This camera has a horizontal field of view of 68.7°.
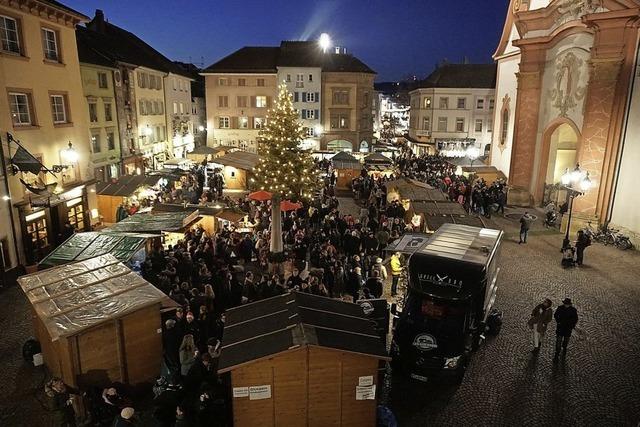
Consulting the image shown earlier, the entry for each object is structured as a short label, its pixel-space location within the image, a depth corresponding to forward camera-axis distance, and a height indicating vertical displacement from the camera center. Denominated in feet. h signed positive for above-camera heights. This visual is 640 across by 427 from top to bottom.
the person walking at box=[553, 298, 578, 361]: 37.04 -15.97
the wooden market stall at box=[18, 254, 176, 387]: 30.50 -13.97
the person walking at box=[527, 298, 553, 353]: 38.37 -16.60
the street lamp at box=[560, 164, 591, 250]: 62.28 -9.09
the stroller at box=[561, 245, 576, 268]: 60.65 -18.35
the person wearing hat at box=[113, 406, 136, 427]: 24.63 -15.81
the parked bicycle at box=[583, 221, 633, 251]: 68.33 -17.93
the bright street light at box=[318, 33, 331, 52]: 165.37 +25.37
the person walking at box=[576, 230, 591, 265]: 60.70 -16.40
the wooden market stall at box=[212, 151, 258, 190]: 110.73 -13.64
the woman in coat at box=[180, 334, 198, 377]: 32.04 -16.18
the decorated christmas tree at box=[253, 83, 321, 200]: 74.74 -7.03
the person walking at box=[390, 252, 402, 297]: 51.47 -17.15
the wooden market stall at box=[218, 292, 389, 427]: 26.20 -14.38
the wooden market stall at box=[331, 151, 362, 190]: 113.60 -13.56
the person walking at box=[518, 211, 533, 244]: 70.18 -16.33
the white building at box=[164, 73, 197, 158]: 145.79 -0.10
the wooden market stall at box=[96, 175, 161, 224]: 76.59 -12.96
